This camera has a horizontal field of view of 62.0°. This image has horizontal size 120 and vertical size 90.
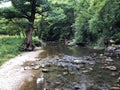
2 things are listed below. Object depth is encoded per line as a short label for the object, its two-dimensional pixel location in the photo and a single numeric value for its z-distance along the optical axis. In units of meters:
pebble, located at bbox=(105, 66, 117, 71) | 6.56
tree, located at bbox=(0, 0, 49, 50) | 11.89
